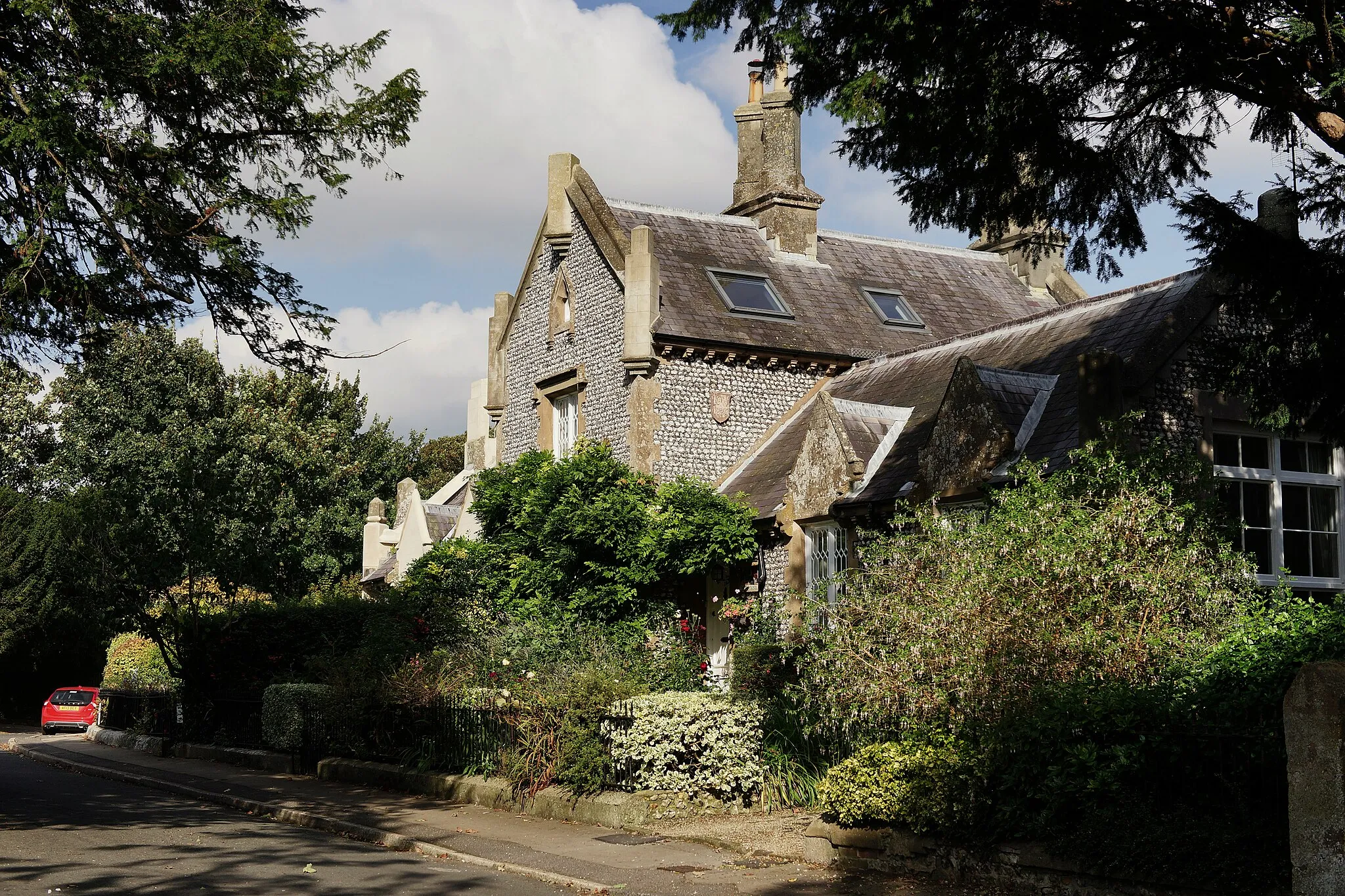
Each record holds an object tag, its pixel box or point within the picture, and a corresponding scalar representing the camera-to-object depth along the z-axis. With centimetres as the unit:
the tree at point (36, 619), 4034
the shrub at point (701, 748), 1316
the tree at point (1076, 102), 966
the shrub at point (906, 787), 991
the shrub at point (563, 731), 1381
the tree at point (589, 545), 2052
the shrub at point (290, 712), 1997
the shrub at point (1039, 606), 1046
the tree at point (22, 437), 4897
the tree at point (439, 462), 5272
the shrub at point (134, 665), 3167
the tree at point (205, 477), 2383
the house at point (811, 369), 1617
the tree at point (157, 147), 1180
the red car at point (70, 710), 3609
